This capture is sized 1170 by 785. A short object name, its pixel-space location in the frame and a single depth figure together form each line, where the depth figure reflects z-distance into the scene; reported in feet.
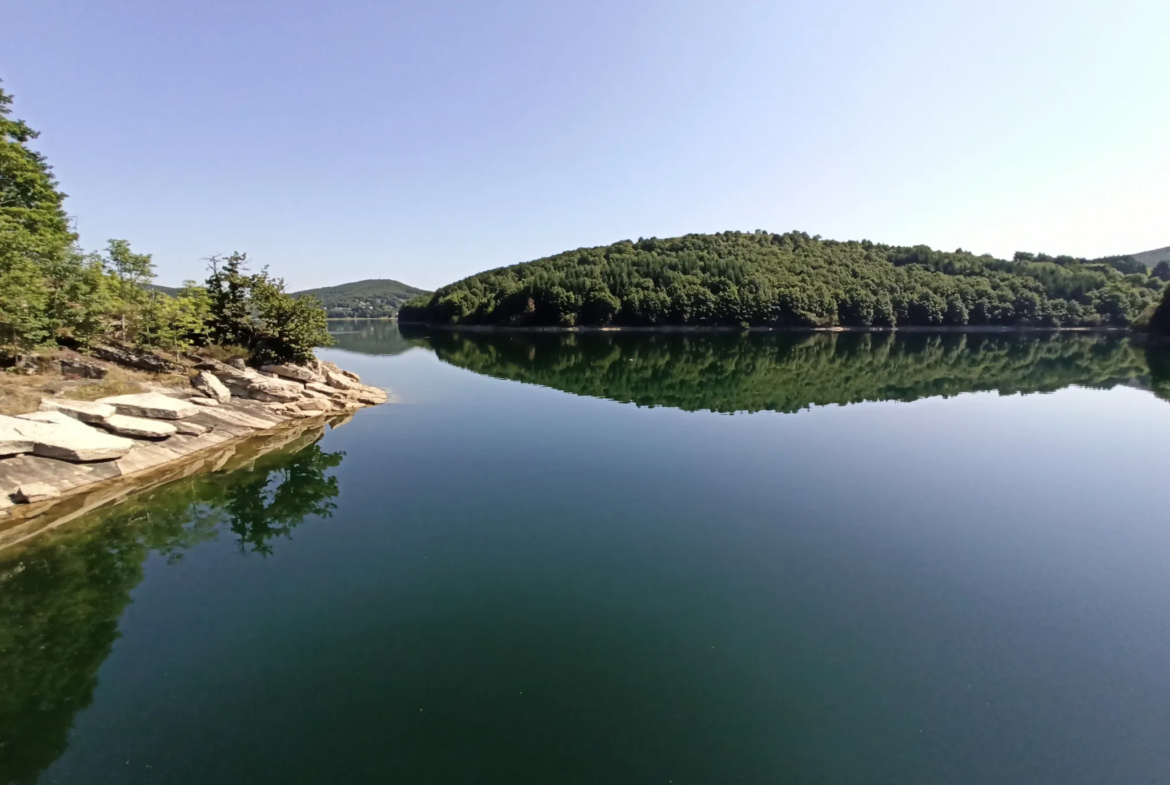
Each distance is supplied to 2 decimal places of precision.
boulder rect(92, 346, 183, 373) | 93.35
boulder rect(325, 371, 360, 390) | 125.39
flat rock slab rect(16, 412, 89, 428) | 63.52
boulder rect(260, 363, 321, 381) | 116.47
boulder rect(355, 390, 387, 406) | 124.88
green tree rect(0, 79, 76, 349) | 73.00
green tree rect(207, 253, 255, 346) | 119.03
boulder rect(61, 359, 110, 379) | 81.56
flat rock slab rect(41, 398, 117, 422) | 67.82
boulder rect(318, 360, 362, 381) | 132.98
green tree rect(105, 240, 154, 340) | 101.65
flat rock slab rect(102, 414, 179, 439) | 71.51
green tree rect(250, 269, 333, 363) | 119.96
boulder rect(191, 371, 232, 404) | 94.17
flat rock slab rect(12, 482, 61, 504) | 56.70
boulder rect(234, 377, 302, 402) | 103.30
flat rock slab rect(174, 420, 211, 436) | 80.84
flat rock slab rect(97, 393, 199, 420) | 75.05
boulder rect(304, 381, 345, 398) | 117.08
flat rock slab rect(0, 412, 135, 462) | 60.49
